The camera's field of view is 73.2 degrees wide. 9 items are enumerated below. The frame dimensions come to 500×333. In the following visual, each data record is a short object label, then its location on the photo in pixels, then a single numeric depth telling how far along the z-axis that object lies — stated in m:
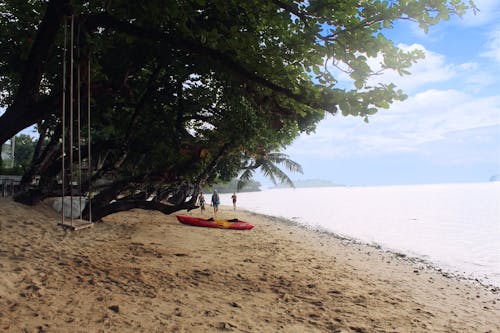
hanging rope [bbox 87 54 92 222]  5.89
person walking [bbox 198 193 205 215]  28.03
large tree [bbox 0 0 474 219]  5.05
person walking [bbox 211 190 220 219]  24.22
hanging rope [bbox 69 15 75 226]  4.93
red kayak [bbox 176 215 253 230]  17.08
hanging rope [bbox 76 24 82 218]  5.37
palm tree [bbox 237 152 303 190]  26.64
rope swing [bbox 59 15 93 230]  5.07
